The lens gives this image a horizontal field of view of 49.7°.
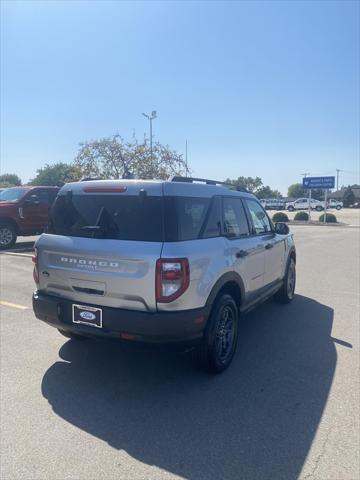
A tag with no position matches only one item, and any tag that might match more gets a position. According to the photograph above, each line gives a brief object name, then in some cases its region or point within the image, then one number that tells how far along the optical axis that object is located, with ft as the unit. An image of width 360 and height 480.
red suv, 41.09
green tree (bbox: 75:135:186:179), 103.60
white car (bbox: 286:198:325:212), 184.54
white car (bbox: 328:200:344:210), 210.14
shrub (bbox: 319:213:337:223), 109.40
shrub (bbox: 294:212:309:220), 118.02
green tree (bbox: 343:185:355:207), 290.21
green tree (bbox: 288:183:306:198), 486.79
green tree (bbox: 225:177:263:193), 369.30
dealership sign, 112.37
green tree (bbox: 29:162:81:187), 285.35
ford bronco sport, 10.80
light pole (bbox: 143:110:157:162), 109.45
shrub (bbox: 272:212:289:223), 106.60
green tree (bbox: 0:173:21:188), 351.64
